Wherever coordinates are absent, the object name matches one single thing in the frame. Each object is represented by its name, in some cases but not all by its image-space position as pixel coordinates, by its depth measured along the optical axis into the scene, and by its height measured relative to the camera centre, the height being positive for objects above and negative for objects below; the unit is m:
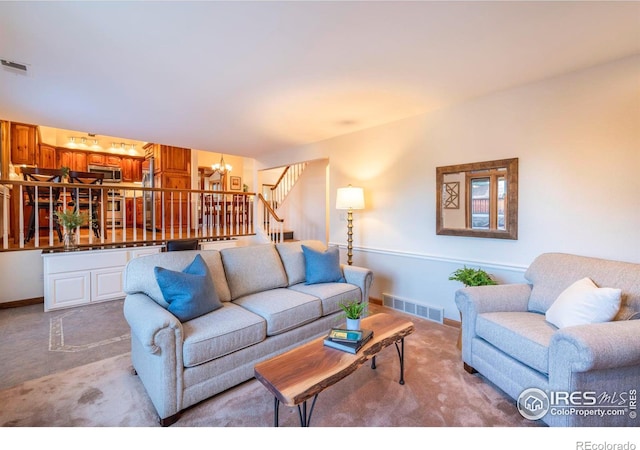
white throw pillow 1.66 -0.53
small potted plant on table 1.89 -0.65
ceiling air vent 2.17 +1.22
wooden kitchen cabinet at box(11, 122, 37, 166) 5.35 +1.49
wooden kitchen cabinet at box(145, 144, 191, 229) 6.34 +1.07
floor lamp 3.64 +0.29
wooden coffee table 1.35 -0.81
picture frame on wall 8.63 +1.15
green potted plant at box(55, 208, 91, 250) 3.72 -0.04
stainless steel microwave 7.09 +1.22
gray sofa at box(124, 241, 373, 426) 1.69 -0.73
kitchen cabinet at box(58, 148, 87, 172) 6.94 +1.55
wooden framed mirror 2.70 +0.22
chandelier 6.59 +1.27
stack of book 1.72 -0.76
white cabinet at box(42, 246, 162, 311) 3.53 -0.75
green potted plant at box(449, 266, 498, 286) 2.55 -0.54
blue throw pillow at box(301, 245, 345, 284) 3.05 -0.51
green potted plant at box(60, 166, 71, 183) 4.08 +0.70
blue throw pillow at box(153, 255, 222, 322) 1.98 -0.53
